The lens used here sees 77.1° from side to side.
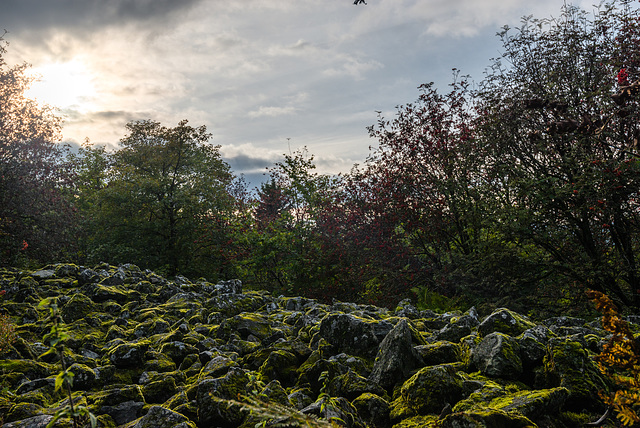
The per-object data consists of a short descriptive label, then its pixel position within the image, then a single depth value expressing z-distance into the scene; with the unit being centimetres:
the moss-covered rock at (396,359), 459
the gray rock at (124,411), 411
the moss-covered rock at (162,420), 352
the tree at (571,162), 820
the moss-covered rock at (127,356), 576
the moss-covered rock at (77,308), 781
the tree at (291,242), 1502
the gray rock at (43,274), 1015
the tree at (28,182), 1361
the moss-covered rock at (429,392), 388
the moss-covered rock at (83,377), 498
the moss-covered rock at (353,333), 565
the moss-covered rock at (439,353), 495
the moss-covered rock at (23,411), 395
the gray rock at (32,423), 364
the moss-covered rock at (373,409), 394
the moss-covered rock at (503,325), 546
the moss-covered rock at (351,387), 430
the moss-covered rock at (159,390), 468
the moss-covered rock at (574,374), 387
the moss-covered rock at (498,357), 437
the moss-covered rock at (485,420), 314
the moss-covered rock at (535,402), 346
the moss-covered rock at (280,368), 517
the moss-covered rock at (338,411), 335
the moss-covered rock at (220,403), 386
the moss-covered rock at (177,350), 595
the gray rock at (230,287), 1039
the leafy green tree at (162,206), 1734
